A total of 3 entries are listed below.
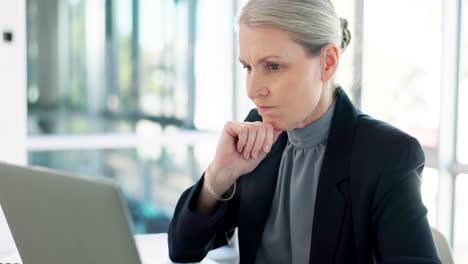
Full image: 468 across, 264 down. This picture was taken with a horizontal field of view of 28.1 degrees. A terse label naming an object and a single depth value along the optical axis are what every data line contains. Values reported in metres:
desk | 1.40
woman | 1.33
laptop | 1.00
